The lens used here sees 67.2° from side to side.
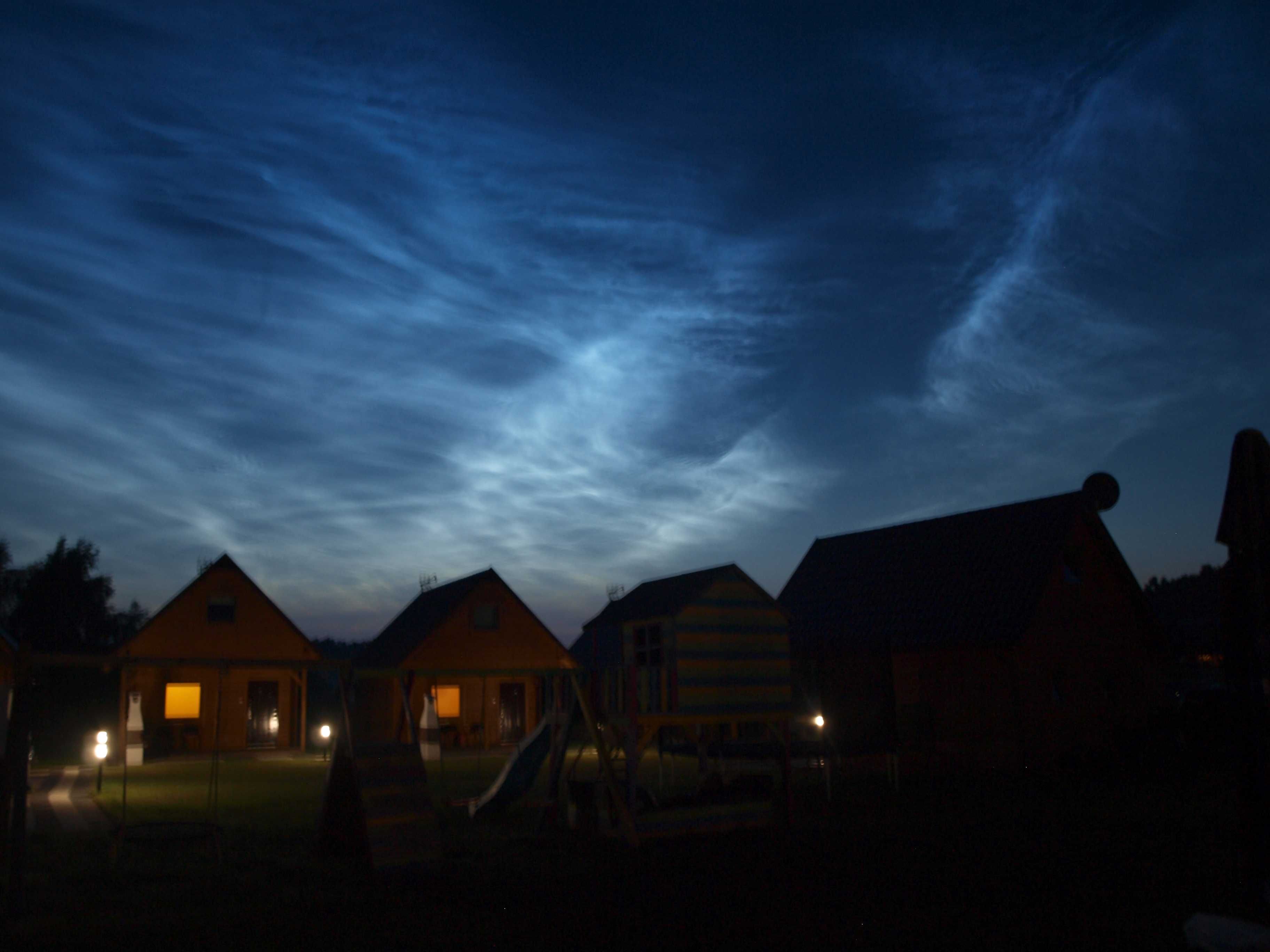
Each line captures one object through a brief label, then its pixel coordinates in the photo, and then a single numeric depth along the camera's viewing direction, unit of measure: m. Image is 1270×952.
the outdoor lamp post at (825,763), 19.80
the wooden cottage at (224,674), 33.81
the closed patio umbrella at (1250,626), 7.85
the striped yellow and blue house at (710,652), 17.14
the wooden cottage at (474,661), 35.53
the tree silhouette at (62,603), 57.06
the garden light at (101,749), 21.73
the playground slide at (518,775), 17.06
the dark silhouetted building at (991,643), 25.55
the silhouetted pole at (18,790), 10.46
